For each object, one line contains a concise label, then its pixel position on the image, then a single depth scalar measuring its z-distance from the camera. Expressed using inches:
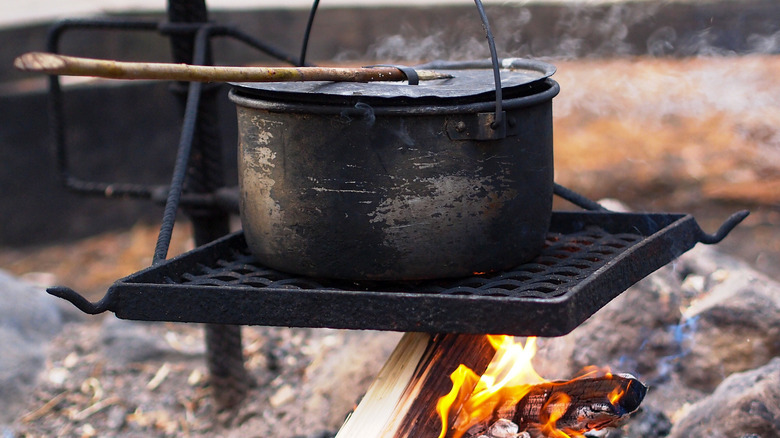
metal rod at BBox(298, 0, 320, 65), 87.4
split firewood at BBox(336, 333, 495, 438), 77.5
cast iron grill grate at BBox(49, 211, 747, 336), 65.2
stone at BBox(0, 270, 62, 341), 138.8
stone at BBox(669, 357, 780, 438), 92.1
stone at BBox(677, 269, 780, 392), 112.9
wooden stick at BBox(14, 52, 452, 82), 53.3
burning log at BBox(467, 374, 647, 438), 82.7
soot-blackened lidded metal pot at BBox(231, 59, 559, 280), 70.8
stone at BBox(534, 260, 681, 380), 111.4
